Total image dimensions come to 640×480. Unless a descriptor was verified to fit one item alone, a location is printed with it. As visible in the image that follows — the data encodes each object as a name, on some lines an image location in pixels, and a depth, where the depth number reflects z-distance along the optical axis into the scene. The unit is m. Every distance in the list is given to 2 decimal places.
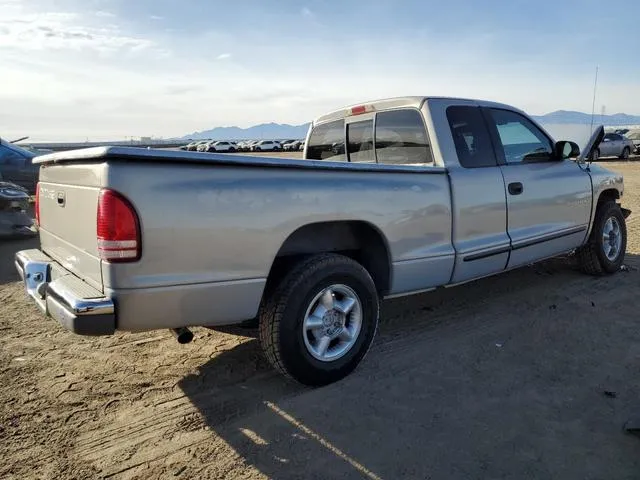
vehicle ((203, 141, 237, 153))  52.59
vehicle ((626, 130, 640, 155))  29.19
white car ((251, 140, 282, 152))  57.01
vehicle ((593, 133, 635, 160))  25.30
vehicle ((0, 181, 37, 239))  7.54
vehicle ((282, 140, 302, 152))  56.72
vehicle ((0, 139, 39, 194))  10.74
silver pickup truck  2.60
